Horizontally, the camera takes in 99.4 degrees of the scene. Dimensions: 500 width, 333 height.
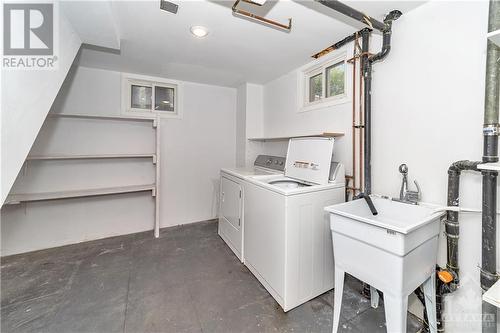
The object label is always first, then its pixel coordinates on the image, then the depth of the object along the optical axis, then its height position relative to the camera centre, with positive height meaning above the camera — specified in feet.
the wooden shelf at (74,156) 7.64 +0.21
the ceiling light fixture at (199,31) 5.86 +3.74
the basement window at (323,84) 7.02 +2.93
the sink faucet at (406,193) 4.84 -0.66
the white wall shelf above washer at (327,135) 6.67 +0.94
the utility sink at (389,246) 3.56 -1.53
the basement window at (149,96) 9.79 +3.22
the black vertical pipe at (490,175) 3.62 -0.18
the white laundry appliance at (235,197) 7.57 -1.33
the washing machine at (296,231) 5.31 -1.84
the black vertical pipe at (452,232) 4.20 -1.37
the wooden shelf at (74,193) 7.45 -1.23
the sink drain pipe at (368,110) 5.76 +1.46
